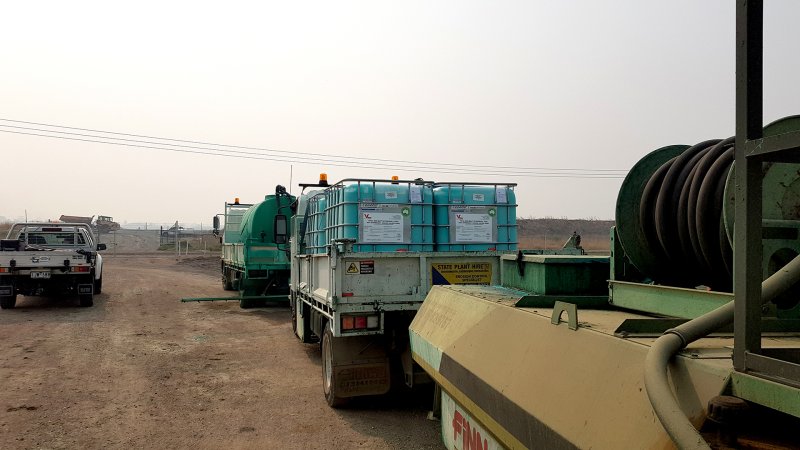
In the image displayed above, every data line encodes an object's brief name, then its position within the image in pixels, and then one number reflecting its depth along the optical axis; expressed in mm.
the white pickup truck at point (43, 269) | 14898
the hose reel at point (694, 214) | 2111
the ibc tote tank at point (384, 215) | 7363
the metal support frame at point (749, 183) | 1473
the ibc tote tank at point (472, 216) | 7855
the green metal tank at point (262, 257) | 15875
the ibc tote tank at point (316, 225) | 8625
